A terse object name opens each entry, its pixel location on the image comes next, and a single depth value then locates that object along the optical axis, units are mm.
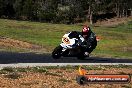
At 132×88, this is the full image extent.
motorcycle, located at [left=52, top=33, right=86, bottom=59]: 20594
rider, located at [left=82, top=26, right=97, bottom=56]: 20783
